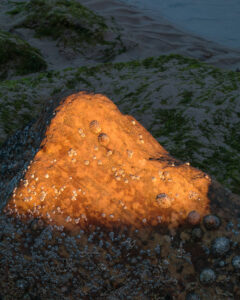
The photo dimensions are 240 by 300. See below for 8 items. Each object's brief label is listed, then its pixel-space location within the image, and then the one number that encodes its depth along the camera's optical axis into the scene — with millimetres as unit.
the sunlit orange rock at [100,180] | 1731
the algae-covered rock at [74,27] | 6176
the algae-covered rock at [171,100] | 2285
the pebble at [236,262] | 1688
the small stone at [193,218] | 1726
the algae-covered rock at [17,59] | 5160
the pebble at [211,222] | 1718
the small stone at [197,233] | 1714
